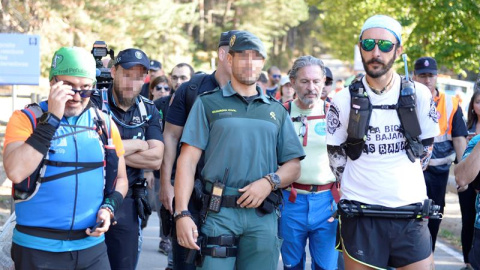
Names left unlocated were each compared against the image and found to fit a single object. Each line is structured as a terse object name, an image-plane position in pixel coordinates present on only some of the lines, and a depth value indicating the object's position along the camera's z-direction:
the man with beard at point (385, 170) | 4.82
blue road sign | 13.13
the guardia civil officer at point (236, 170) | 4.91
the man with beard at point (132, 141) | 5.73
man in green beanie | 4.17
